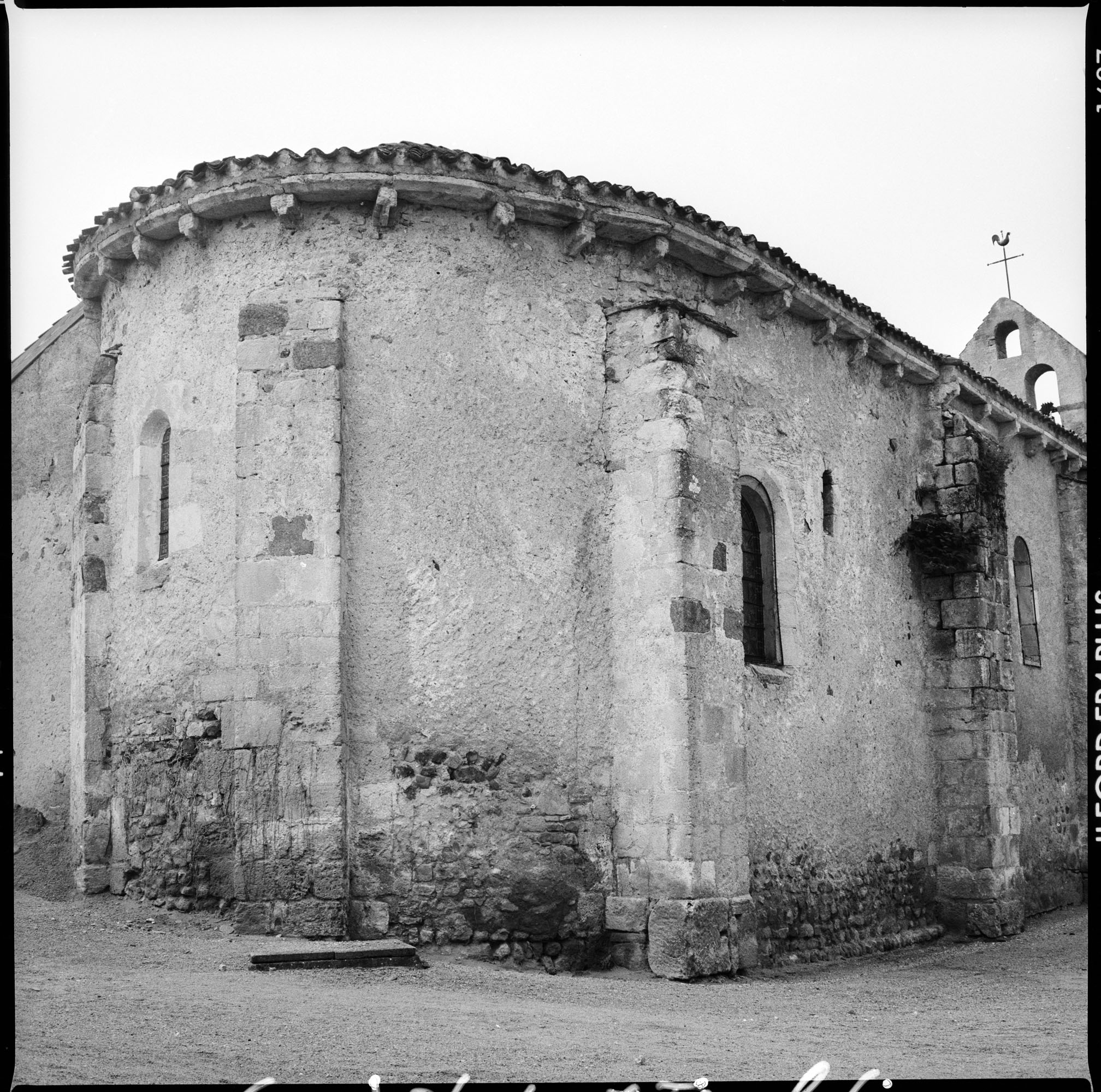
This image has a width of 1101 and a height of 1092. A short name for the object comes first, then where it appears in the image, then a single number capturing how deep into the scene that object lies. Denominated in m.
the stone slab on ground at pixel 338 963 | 8.59
